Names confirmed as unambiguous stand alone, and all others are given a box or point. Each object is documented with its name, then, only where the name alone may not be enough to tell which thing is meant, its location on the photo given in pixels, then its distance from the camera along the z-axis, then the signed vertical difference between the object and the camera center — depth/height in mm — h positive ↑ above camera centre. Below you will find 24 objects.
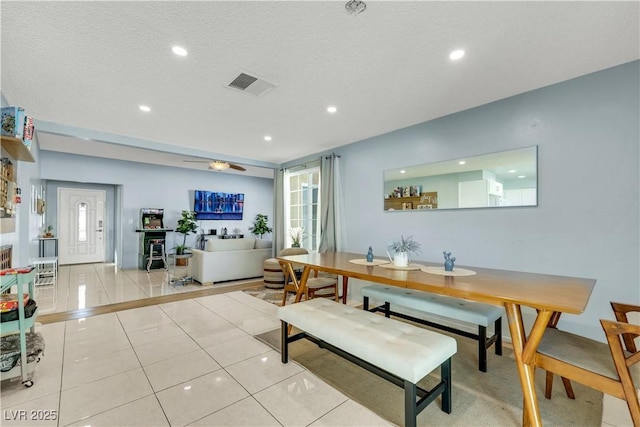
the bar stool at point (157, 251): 6852 -873
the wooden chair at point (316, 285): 3300 -900
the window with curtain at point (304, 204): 5621 +268
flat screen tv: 8039 +351
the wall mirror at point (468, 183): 2826 +405
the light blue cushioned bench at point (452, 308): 2301 -821
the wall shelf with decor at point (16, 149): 2344 +622
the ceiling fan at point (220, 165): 5586 +1064
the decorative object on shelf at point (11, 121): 2338 +797
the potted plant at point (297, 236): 5758 -403
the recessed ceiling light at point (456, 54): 2154 +1283
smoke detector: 1678 +1287
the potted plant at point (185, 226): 7223 -252
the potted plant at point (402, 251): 2604 -326
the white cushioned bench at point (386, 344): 1540 -789
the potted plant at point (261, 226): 7797 -268
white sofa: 5211 -860
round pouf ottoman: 4859 -1033
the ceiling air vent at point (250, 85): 2598 +1289
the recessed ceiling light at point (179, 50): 2129 +1284
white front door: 7129 -241
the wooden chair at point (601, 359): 1281 -770
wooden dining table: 1466 -454
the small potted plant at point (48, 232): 6265 -372
